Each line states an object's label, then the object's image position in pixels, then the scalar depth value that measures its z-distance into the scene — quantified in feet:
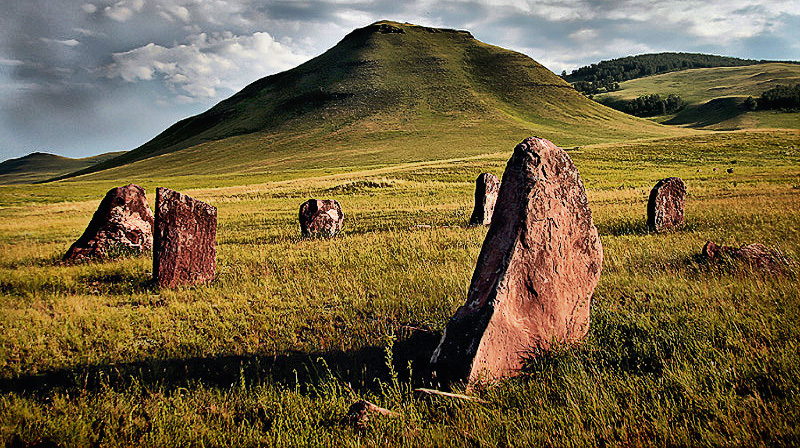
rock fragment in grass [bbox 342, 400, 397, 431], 14.43
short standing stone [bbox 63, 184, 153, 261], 45.52
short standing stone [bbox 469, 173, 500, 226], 56.25
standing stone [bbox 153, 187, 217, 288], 34.24
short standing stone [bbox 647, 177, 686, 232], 46.50
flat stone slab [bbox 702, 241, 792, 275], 26.78
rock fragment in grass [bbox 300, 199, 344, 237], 54.44
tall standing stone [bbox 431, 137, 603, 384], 16.97
